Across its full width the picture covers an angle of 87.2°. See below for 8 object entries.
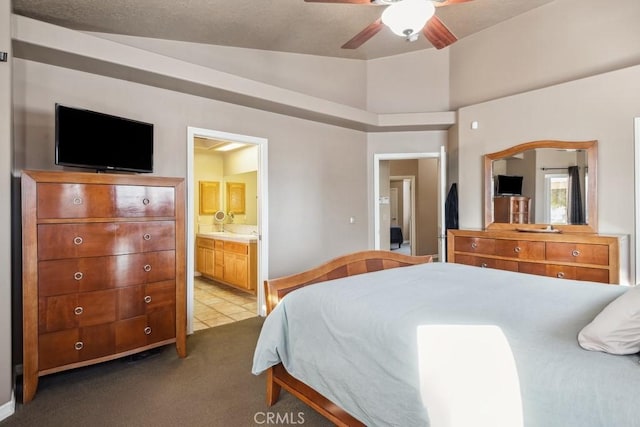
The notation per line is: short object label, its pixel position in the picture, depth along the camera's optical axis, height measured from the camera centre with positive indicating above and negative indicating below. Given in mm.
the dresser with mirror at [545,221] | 2977 -123
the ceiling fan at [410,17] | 1993 +1222
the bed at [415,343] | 935 -477
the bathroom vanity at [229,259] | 4762 -759
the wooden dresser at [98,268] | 2188 -417
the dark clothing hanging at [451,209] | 4199 +16
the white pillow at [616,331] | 1014 -375
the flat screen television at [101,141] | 2416 +544
